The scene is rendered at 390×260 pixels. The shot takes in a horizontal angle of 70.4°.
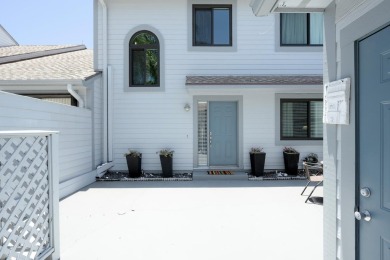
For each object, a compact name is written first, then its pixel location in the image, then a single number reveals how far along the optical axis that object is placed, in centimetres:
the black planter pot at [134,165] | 906
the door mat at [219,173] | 912
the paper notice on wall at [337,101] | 235
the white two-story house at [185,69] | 960
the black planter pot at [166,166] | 915
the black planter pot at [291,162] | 927
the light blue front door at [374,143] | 190
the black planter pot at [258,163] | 916
